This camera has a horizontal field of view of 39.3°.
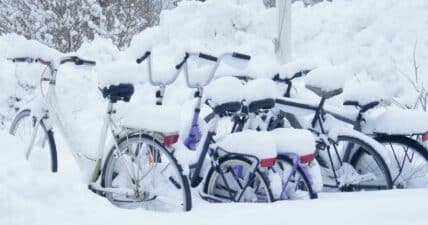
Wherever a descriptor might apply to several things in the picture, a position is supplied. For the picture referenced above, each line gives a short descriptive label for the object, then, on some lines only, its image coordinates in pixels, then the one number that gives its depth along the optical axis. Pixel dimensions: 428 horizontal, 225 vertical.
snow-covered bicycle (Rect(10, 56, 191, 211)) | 3.89
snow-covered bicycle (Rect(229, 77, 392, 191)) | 4.27
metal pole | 6.98
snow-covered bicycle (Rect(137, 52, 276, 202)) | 3.84
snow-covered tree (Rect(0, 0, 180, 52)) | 8.87
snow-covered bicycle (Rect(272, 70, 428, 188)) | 4.22
